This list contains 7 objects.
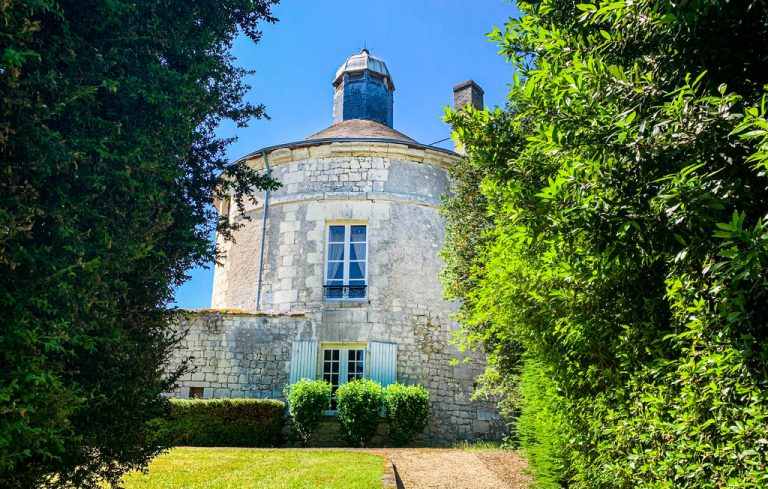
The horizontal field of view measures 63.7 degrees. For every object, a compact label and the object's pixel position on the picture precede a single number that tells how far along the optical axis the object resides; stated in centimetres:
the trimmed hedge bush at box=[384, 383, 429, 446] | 1221
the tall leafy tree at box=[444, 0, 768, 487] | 328
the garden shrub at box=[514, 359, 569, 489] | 565
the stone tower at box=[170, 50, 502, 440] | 1314
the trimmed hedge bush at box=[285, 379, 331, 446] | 1191
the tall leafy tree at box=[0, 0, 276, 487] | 388
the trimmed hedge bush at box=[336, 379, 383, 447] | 1183
